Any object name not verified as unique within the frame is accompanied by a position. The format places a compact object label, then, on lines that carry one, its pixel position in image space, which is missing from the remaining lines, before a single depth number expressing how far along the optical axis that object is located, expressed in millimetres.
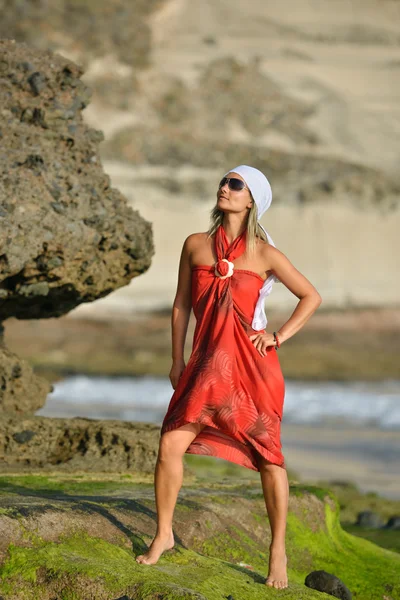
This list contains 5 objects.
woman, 9227
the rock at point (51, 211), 11906
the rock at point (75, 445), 12930
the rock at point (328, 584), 10195
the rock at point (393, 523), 15430
